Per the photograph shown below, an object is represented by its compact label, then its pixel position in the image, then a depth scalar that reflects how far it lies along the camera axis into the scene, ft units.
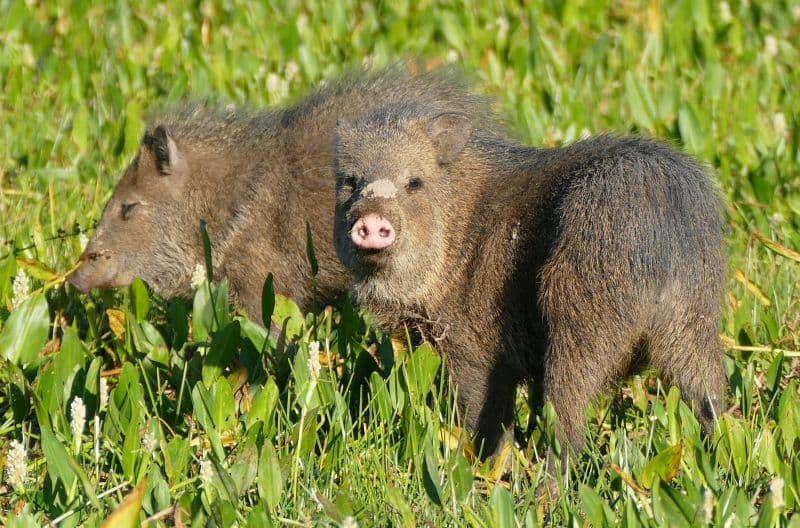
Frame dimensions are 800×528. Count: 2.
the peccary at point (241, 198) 38.83
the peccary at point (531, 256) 27.27
